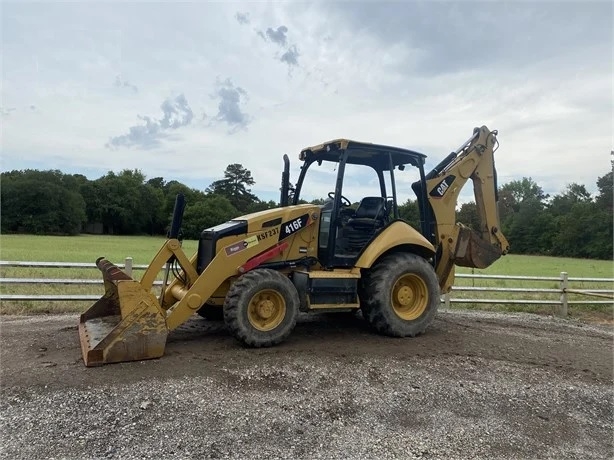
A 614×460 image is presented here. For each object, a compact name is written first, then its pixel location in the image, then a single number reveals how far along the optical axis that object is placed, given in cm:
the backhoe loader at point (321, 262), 590
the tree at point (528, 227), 6819
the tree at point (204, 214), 5394
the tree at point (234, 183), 9225
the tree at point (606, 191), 5953
